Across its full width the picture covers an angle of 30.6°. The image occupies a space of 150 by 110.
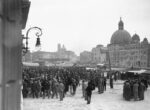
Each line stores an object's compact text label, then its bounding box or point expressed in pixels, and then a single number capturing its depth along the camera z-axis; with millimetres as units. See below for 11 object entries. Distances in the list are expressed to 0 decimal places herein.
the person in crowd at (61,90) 15973
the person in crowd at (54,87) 16853
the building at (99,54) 143675
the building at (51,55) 151738
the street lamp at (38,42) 11989
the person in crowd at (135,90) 16344
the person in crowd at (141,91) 16722
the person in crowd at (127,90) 16516
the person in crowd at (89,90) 14706
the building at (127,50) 108000
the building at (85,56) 165875
